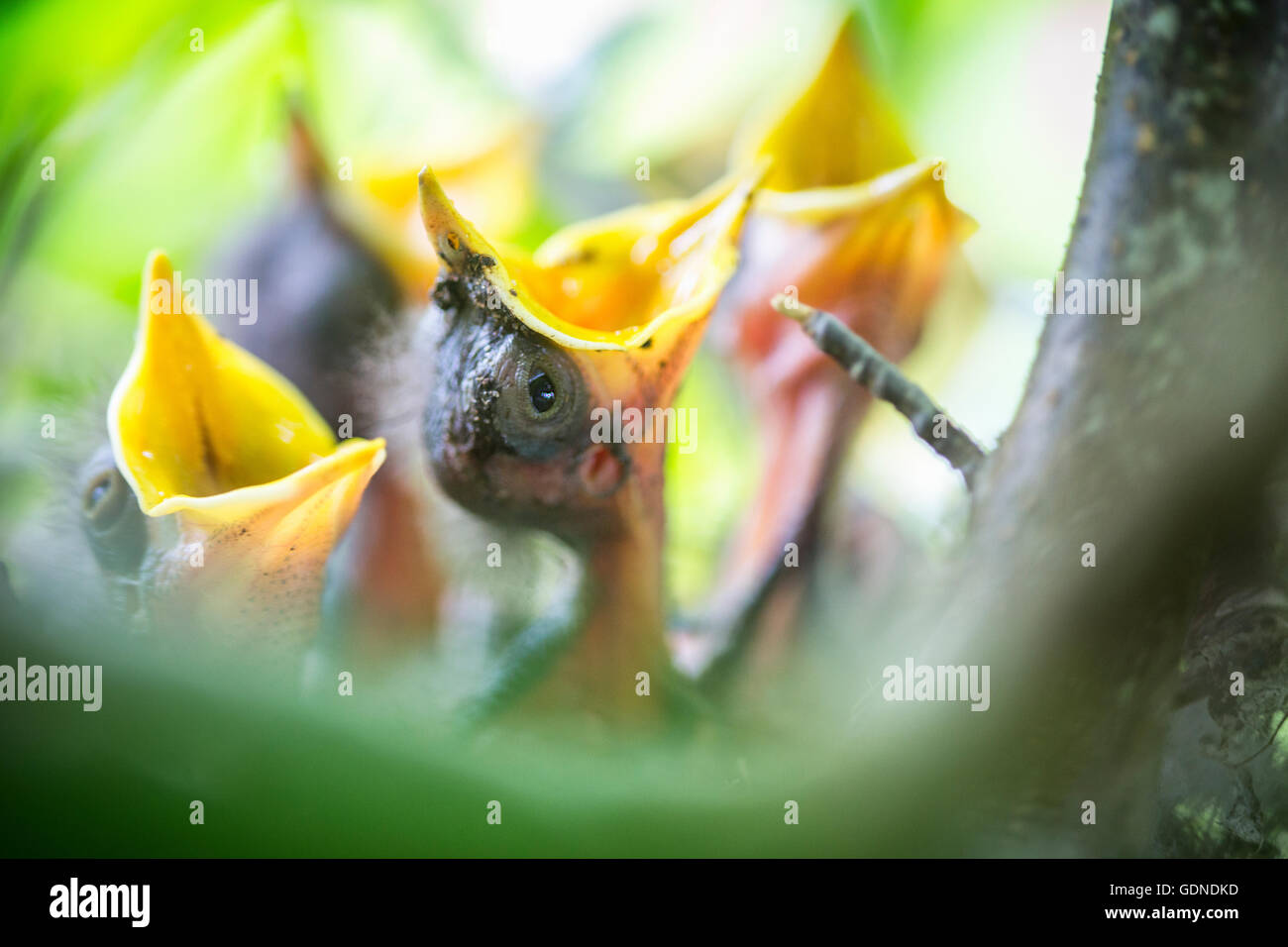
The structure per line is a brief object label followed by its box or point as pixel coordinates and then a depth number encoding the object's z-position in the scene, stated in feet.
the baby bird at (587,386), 1.05
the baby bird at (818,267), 1.13
